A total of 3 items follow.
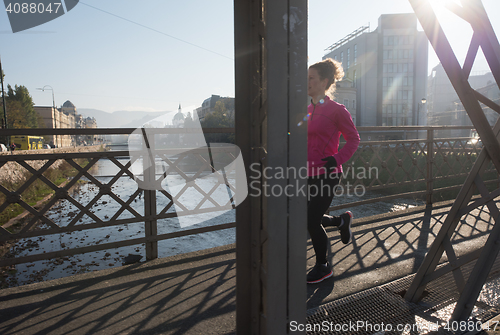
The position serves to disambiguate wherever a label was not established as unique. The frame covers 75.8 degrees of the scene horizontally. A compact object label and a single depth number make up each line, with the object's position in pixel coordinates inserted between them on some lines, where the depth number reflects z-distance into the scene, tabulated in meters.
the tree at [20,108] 47.94
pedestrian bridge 2.21
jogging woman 2.58
